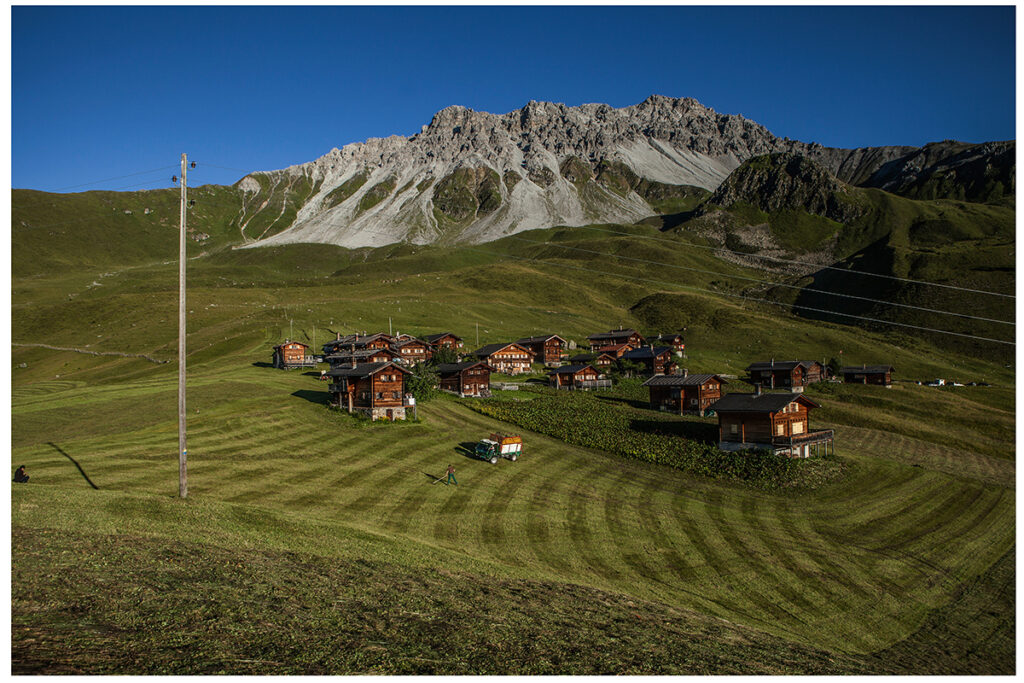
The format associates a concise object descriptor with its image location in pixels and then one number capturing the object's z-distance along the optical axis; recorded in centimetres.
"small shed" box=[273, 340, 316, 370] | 10444
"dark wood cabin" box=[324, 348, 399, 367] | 8969
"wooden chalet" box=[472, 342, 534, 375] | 12075
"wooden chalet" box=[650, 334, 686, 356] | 14508
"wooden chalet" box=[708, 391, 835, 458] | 5844
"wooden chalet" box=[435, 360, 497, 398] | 9381
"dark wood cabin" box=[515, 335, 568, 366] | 13188
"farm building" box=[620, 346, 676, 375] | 11806
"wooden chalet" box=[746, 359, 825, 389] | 10869
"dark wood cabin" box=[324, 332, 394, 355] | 10938
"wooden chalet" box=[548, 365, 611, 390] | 10369
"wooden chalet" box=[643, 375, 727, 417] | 8462
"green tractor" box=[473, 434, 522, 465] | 5344
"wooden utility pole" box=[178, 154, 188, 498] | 3123
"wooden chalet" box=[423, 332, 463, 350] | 12775
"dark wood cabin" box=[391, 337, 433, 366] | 11988
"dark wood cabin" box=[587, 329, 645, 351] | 14212
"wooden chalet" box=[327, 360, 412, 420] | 6844
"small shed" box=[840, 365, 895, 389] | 11394
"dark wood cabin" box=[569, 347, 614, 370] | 12256
